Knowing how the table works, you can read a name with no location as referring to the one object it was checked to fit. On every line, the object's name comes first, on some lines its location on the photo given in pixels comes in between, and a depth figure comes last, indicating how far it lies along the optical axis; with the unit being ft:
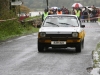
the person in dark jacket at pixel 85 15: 183.22
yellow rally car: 56.54
